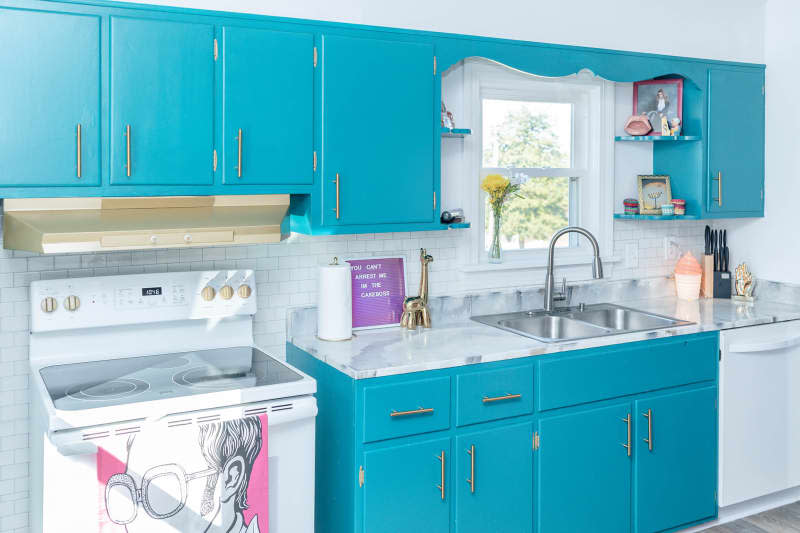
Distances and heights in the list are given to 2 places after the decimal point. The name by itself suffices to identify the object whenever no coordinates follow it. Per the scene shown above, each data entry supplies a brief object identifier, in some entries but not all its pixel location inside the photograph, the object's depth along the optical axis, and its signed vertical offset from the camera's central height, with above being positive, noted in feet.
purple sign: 11.00 -0.56
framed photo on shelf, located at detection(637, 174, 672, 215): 13.21 +1.04
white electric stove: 7.31 -1.47
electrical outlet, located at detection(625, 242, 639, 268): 13.47 -0.04
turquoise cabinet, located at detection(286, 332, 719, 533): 9.05 -2.49
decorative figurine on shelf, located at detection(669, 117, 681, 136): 12.89 +2.15
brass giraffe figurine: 11.03 -0.81
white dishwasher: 11.79 -2.51
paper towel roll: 10.18 -0.68
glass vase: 11.84 +0.11
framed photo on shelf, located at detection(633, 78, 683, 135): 13.03 +2.63
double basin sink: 11.75 -1.08
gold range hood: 8.27 +0.33
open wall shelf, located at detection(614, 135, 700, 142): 12.70 +1.92
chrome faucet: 11.43 -0.18
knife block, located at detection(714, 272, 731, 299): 13.79 -0.57
